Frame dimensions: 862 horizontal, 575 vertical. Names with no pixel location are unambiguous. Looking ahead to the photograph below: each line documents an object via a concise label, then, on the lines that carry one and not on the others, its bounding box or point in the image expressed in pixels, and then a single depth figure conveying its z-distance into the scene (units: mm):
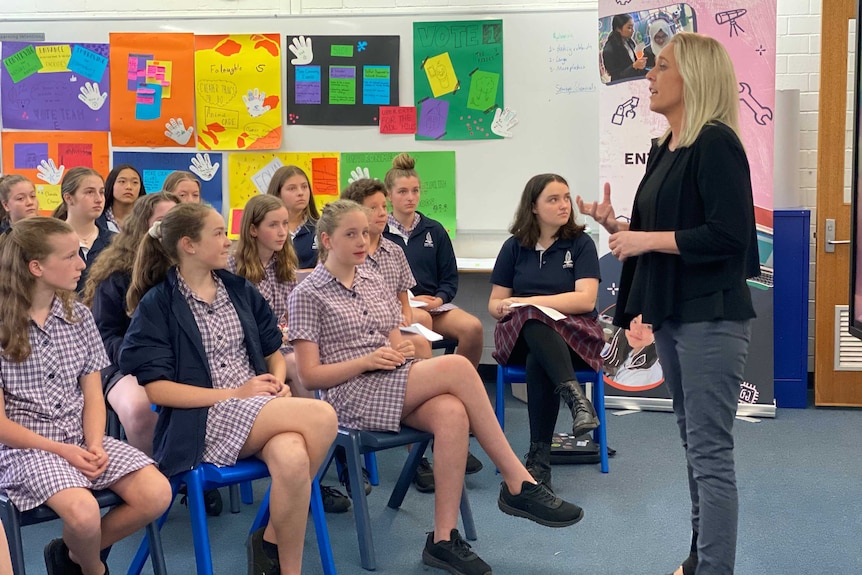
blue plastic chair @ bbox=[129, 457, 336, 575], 2301
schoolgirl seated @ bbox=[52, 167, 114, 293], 3656
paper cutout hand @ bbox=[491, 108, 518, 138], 4898
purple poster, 5188
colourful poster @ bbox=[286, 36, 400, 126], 4980
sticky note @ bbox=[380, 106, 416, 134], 4984
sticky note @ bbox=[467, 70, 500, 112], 4879
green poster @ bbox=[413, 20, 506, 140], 4879
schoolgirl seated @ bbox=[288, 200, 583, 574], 2592
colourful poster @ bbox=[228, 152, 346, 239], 5086
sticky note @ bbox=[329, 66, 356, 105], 5000
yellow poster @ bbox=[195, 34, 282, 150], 5070
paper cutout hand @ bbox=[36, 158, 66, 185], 5238
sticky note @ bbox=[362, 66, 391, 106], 4977
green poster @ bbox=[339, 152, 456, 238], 4988
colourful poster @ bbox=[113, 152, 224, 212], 5168
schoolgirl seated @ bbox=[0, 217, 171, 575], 2146
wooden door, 4328
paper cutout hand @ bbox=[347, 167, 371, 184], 5062
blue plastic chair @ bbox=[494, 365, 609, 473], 3552
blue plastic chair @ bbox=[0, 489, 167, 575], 2098
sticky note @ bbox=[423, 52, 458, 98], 4918
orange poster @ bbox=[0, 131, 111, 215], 5219
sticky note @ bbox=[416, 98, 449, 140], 4949
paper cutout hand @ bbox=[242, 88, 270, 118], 5086
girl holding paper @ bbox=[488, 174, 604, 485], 3414
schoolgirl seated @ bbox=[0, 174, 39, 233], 4027
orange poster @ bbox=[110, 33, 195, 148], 5121
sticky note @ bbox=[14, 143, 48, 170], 5234
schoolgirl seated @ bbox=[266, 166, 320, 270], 4016
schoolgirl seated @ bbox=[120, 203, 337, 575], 2338
